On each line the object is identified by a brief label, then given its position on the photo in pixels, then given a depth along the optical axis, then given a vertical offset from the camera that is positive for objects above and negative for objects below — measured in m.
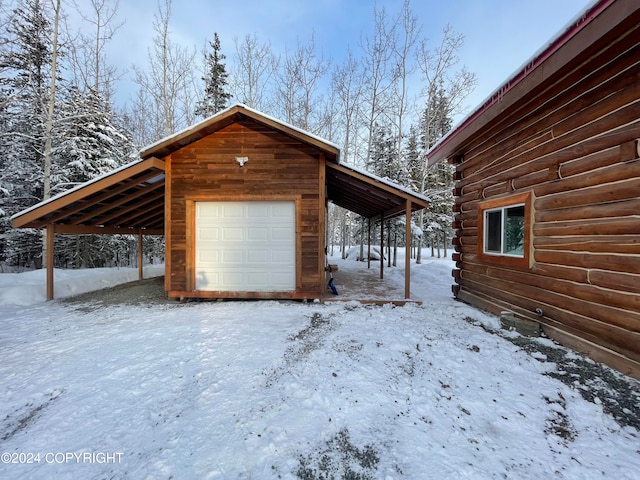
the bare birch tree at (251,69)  16.41 +10.50
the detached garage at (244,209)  6.44 +0.66
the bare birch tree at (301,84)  16.88 +9.83
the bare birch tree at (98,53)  12.90 +9.20
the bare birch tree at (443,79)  14.10 +8.58
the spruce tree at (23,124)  10.00 +5.07
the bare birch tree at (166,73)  14.15 +9.02
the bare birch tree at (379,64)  15.05 +10.14
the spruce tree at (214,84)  18.02 +10.48
